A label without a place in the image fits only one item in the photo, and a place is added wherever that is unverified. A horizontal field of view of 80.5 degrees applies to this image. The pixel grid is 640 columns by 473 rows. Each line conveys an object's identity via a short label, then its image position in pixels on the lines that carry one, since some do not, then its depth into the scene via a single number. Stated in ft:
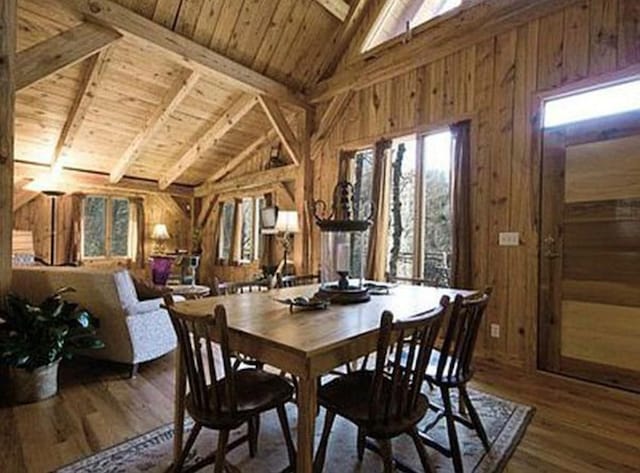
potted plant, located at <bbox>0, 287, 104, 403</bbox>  8.34
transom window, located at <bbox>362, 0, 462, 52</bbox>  13.85
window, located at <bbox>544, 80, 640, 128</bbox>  9.64
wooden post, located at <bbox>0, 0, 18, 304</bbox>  8.65
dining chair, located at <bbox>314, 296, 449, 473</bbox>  4.93
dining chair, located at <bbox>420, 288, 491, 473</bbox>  6.13
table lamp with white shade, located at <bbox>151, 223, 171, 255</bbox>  25.38
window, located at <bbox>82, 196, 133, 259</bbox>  23.57
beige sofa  10.00
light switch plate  11.41
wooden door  9.48
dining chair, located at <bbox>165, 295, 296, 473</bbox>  5.07
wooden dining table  4.67
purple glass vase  20.63
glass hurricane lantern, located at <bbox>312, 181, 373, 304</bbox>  7.64
